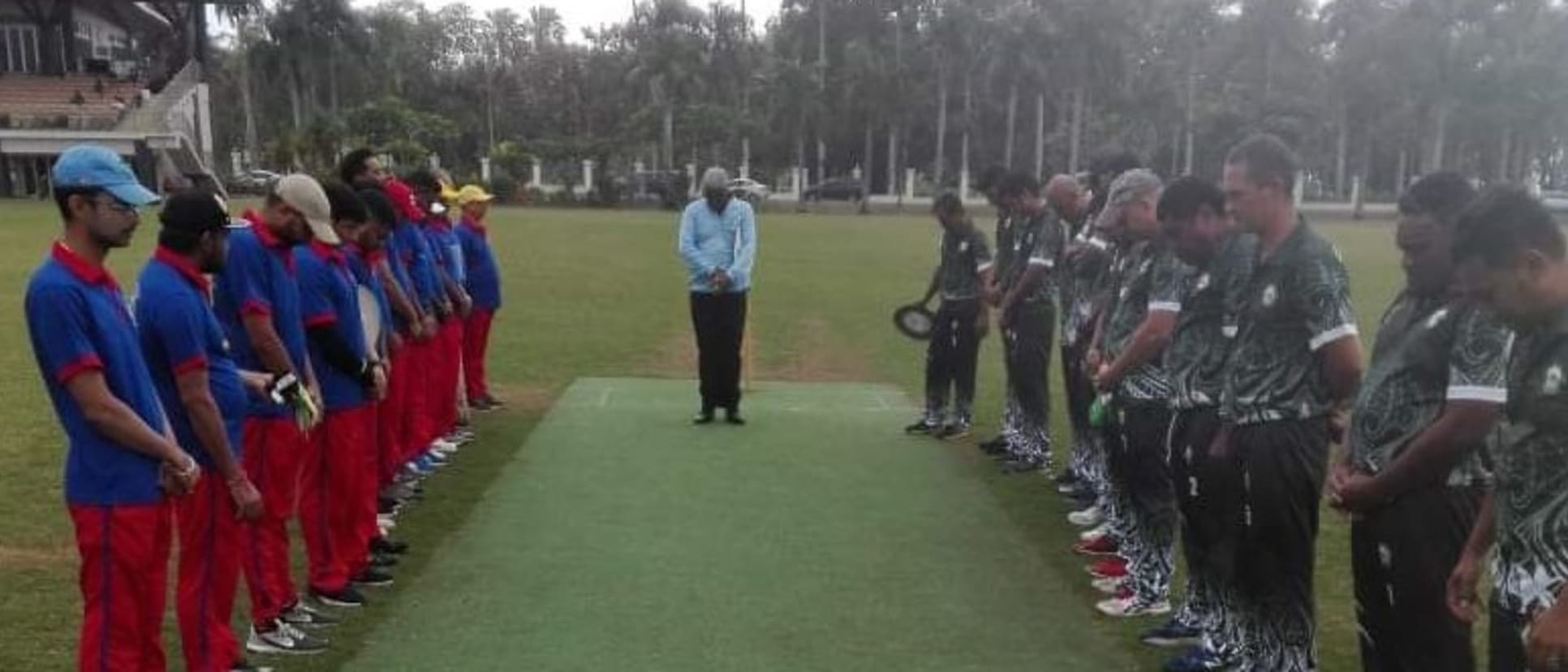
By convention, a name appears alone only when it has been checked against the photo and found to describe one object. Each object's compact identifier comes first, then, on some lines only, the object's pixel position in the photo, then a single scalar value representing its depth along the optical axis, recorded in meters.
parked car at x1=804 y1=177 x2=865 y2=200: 62.88
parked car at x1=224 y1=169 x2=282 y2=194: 50.28
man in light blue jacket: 9.97
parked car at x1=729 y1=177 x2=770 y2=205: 52.75
